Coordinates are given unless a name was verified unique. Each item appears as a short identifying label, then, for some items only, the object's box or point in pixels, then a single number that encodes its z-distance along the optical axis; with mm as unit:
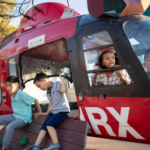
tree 9516
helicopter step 2035
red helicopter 1886
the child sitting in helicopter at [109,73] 2033
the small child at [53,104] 2243
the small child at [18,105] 2715
